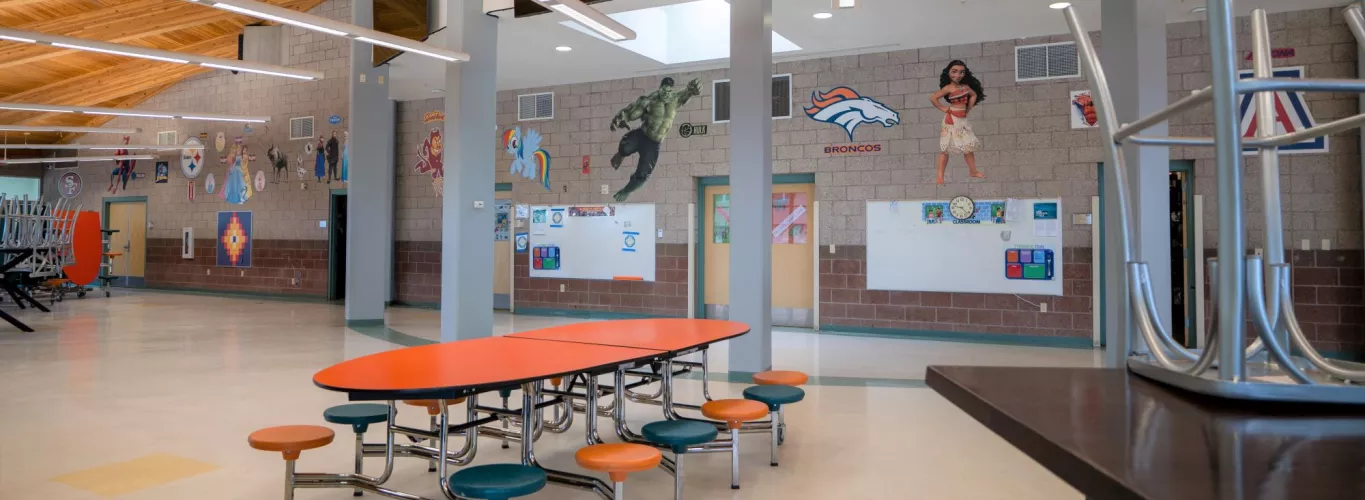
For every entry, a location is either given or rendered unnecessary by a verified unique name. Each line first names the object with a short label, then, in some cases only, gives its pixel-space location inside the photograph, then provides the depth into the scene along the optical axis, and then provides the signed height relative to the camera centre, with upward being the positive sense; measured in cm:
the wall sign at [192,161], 1543 +192
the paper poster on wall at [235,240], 1468 +32
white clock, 891 +58
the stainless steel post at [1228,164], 68 +8
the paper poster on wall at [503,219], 1202 +59
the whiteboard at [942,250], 865 +9
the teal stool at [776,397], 396 -72
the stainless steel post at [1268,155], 98 +14
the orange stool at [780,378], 432 -68
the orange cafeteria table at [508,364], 259 -42
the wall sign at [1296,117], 739 +136
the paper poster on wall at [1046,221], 851 +40
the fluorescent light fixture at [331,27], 605 +198
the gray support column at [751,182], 635 +63
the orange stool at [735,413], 352 -72
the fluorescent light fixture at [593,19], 594 +197
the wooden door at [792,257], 996 +1
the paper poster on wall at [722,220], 1045 +51
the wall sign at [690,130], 1038 +172
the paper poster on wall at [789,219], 999 +50
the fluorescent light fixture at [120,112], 1098 +216
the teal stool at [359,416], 337 -70
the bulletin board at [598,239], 1090 +27
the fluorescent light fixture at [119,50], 741 +214
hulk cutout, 1057 +186
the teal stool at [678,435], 315 -74
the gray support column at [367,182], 998 +97
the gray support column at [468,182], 723 +71
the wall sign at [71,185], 1798 +165
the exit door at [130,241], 1678 +33
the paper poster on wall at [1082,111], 830 +157
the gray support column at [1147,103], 455 +92
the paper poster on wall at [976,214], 877 +51
